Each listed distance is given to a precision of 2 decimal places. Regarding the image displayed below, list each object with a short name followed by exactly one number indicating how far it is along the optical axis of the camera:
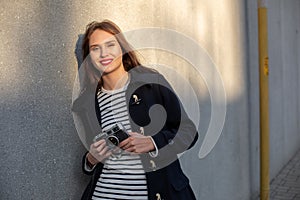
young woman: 2.19
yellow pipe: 4.24
